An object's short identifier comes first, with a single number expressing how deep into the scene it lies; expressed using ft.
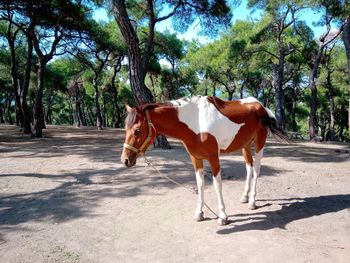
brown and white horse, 13.97
